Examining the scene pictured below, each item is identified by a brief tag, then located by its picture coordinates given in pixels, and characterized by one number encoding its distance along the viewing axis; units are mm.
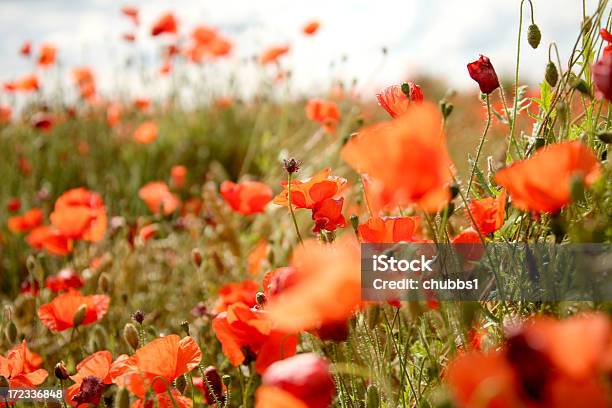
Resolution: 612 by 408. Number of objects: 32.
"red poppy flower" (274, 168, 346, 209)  1187
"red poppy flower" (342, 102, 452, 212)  996
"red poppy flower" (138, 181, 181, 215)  1863
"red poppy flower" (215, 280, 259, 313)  1326
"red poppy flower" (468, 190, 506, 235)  1139
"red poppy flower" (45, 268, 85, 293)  1509
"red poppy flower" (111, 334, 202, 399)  1143
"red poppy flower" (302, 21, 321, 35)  2207
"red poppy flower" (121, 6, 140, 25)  4324
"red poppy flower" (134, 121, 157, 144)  2390
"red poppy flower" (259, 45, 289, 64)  2317
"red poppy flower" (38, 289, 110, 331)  1348
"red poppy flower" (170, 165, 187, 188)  2221
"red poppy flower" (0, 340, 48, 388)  1238
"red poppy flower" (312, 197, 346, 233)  1184
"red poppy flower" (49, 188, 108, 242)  1574
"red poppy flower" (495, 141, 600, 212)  1036
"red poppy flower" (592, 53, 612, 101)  1062
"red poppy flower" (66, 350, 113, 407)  1205
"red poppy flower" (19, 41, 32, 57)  2758
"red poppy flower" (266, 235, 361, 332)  907
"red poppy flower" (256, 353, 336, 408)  1004
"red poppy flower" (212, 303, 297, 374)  1131
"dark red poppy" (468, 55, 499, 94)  1201
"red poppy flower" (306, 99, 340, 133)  1686
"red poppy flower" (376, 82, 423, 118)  1186
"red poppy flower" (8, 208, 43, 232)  1842
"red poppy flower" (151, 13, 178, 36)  2589
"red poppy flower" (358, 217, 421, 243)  1162
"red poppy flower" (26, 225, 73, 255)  1591
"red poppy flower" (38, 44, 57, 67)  2742
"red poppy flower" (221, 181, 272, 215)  1558
